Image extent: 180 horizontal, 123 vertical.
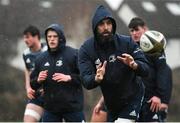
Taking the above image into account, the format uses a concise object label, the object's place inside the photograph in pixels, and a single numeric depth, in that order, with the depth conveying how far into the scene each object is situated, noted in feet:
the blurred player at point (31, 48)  62.05
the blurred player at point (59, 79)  52.31
